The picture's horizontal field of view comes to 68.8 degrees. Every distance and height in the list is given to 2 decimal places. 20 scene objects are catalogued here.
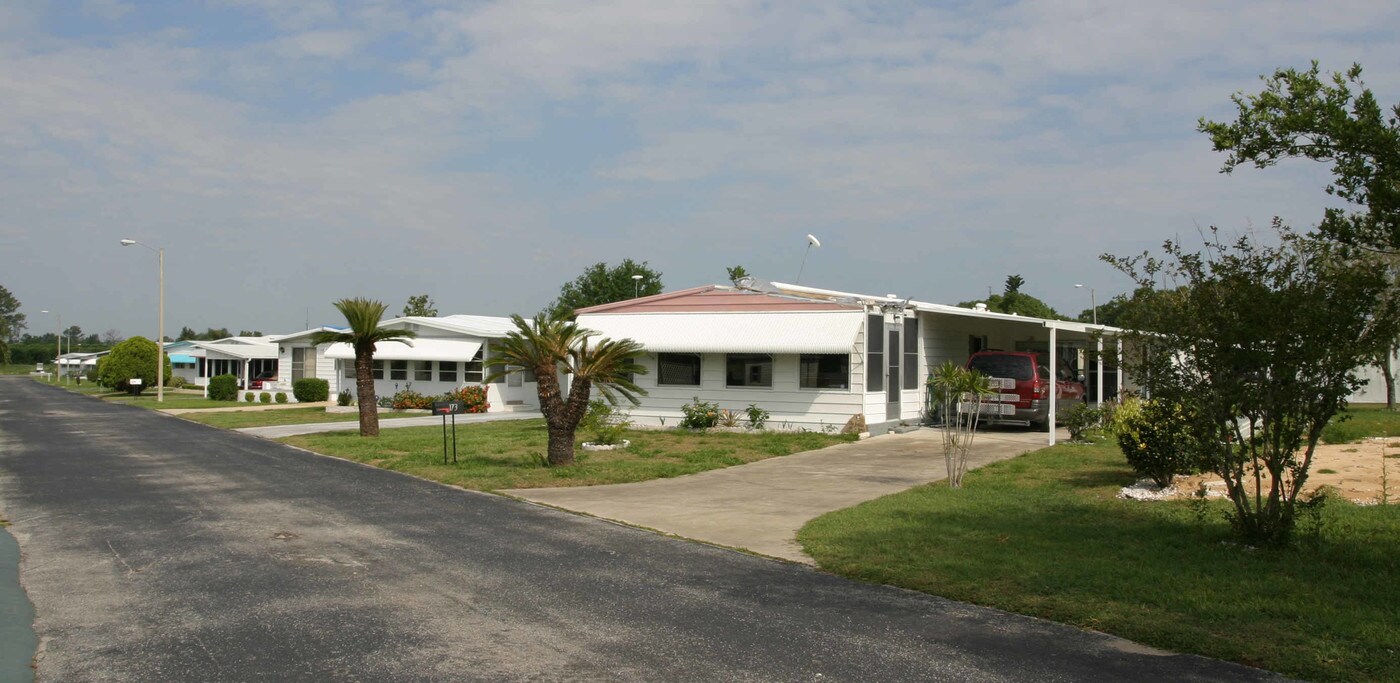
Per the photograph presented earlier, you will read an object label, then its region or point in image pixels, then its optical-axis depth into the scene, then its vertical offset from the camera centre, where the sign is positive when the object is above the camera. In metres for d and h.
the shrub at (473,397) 30.91 -1.06
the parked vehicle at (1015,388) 20.64 -0.53
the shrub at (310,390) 36.78 -0.99
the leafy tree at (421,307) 62.19 +3.39
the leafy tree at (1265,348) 7.58 +0.10
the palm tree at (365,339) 21.83 +0.51
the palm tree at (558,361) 15.02 -0.03
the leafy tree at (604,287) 54.16 +4.08
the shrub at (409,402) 32.34 -1.25
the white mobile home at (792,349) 20.61 +0.27
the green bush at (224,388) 41.12 -1.02
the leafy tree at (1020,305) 52.47 +3.05
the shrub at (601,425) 18.11 -1.17
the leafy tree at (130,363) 45.75 -0.02
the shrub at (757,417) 21.31 -1.14
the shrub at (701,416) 21.75 -1.15
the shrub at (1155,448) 11.04 -0.96
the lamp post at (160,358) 39.14 +0.18
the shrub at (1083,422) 18.42 -1.08
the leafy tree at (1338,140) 6.70 +1.51
